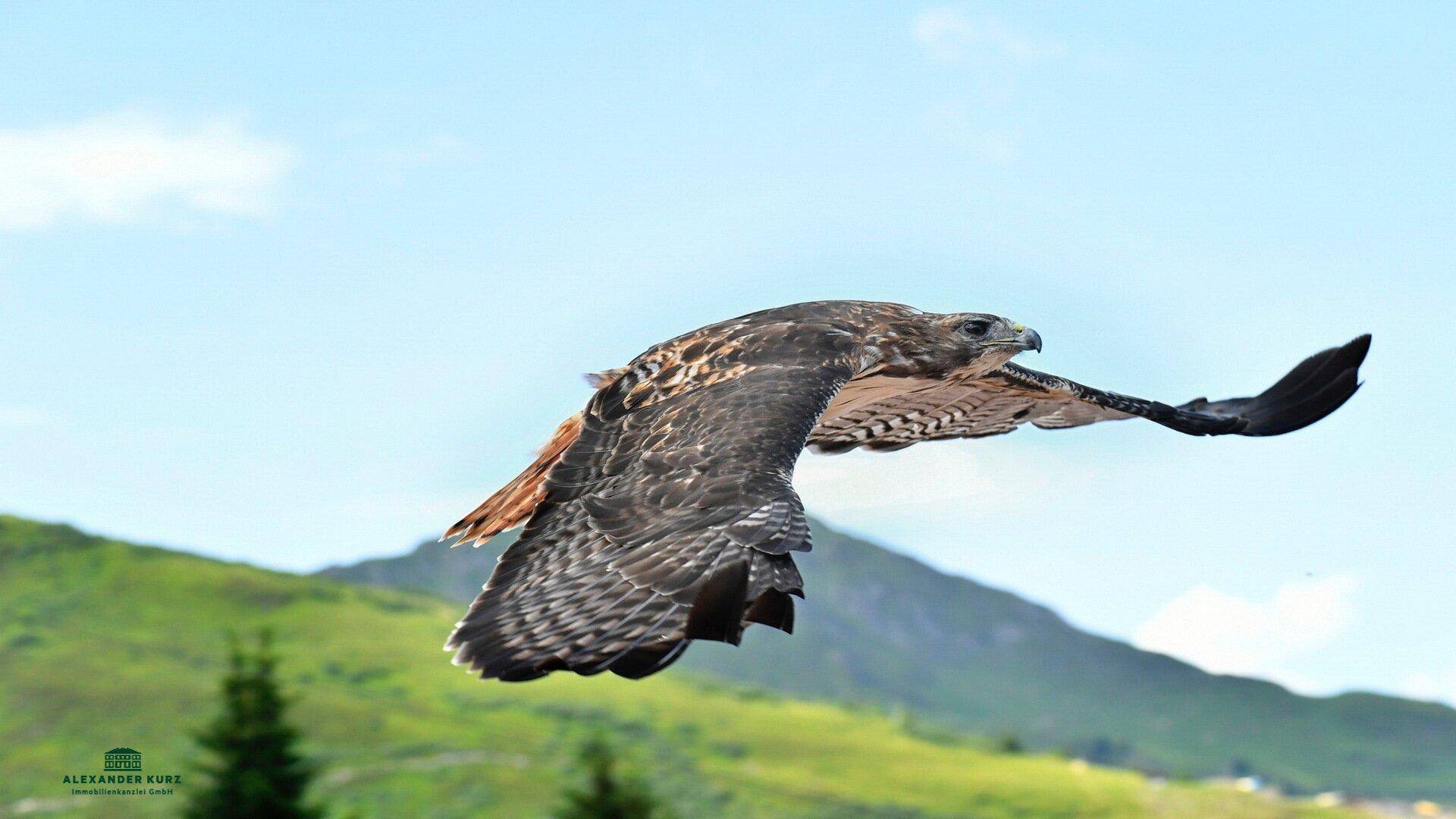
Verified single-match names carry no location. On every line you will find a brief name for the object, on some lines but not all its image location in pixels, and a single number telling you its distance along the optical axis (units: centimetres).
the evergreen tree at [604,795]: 2981
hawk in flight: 730
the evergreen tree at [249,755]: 3350
